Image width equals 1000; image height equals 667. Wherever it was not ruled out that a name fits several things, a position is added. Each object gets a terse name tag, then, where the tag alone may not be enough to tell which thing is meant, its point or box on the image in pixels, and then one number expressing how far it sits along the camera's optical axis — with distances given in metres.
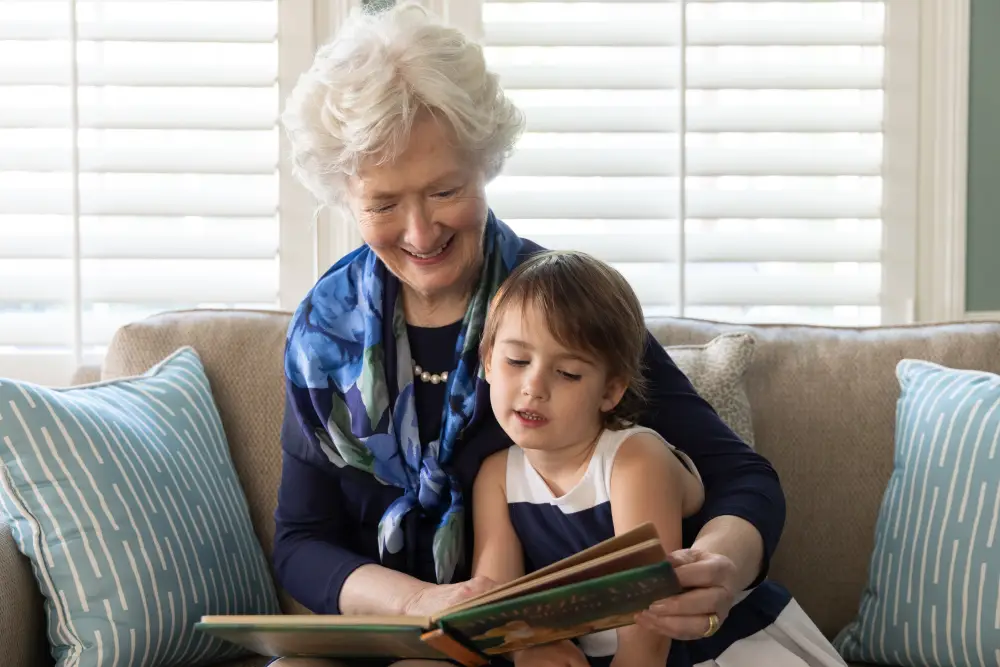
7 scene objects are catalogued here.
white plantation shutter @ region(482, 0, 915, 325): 3.02
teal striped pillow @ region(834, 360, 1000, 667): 2.49
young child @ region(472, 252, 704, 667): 2.28
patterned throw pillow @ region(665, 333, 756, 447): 2.64
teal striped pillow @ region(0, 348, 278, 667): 2.40
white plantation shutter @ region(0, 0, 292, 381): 3.01
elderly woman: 2.38
